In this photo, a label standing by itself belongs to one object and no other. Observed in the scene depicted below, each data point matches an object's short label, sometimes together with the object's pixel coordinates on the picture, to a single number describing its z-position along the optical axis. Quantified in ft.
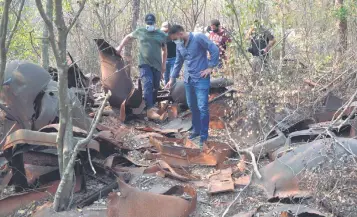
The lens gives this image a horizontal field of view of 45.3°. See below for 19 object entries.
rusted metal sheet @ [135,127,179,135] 22.12
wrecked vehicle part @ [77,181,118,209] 12.93
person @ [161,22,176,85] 28.37
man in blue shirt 19.52
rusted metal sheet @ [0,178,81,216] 12.89
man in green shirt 24.71
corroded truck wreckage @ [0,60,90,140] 16.80
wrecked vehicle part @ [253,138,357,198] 13.34
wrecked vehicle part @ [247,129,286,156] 17.52
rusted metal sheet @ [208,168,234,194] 14.44
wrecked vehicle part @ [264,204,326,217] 11.49
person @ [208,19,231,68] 29.01
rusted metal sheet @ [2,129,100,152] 12.37
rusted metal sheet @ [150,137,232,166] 17.48
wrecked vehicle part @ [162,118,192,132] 23.17
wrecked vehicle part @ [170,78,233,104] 24.45
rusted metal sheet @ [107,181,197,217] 12.01
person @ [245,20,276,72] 24.34
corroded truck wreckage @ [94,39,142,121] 23.81
